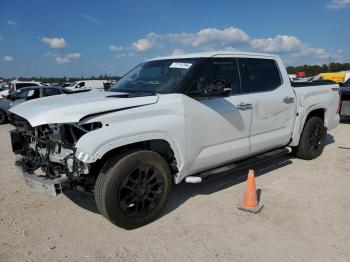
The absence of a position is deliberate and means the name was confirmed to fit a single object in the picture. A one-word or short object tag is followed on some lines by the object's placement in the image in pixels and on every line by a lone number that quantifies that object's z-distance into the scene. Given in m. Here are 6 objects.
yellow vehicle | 29.52
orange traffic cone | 4.45
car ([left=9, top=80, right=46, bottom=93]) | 24.22
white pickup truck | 3.66
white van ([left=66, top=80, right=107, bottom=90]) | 34.06
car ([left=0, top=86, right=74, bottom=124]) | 14.13
